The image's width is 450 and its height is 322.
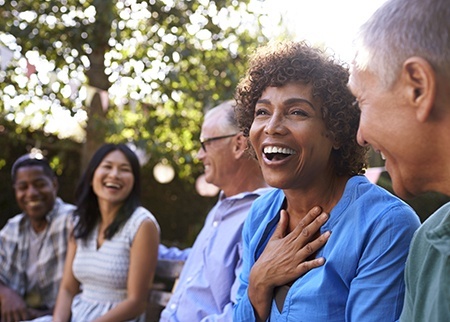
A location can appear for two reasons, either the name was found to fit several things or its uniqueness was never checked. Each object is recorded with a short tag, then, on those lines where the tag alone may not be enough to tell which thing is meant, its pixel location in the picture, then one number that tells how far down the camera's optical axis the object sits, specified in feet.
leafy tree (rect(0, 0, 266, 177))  19.35
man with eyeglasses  9.18
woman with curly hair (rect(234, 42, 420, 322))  5.74
